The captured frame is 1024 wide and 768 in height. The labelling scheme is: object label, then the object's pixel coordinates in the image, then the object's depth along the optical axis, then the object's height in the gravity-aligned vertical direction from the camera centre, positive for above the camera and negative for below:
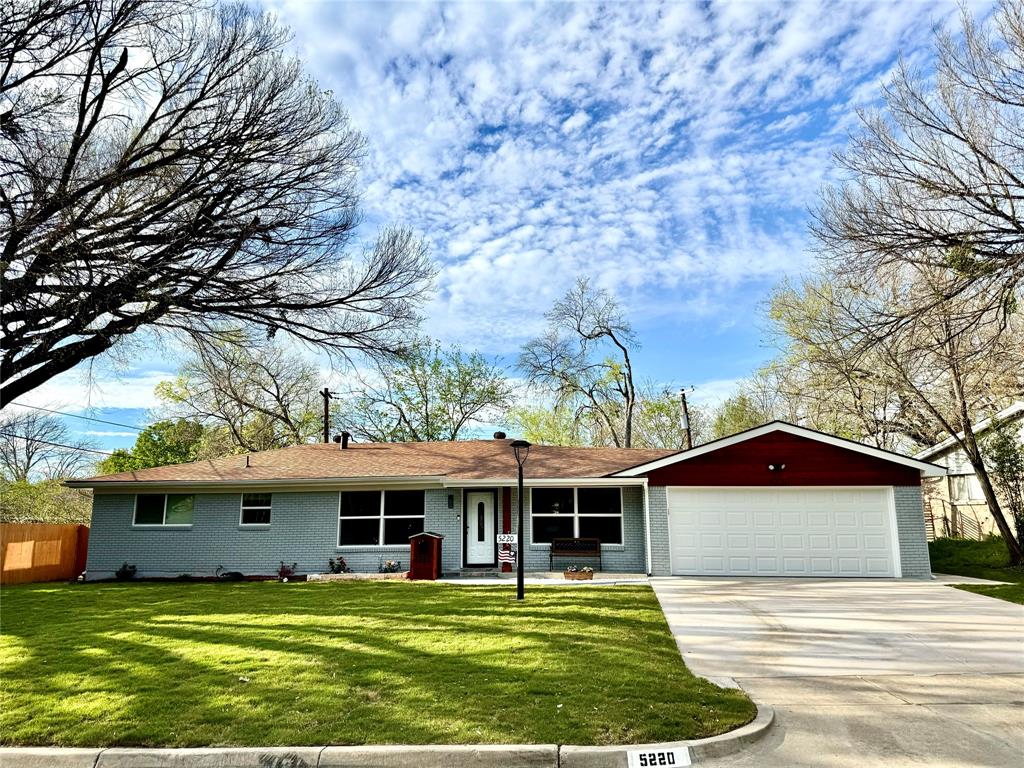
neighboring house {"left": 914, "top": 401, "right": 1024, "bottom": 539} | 20.41 +0.40
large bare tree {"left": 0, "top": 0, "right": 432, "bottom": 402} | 10.22 +5.74
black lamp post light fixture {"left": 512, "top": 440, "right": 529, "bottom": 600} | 11.18 +0.94
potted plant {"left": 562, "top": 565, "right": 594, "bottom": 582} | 14.38 -1.33
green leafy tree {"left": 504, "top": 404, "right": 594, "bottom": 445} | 35.31 +4.77
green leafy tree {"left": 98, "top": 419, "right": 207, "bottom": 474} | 34.84 +3.50
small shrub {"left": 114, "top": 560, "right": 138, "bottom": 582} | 16.81 -1.44
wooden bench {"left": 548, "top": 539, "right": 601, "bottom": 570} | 15.97 -0.83
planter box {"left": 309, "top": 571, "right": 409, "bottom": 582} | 15.19 -1.45
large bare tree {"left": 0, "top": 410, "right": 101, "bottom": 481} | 29.56 +3.37
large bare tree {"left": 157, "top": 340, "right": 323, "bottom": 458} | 32.91 +5.43
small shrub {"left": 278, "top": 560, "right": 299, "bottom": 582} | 16.20 -1.37
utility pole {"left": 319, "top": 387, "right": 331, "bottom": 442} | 28.52 +4.71
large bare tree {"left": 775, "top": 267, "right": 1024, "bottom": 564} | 11.73 +3.46
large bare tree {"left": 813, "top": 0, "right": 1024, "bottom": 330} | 10.41 +5.54
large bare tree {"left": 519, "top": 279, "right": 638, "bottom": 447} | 34.38 +7.98
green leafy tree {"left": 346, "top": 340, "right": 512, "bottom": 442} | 33.16 +5.71
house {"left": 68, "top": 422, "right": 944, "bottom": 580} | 14.96 +0.11
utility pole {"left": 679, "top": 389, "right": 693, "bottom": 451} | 31.25 +4.84
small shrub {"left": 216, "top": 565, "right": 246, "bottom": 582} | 16.16 -1.48
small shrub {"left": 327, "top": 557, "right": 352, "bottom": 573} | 16.30 -1.25
